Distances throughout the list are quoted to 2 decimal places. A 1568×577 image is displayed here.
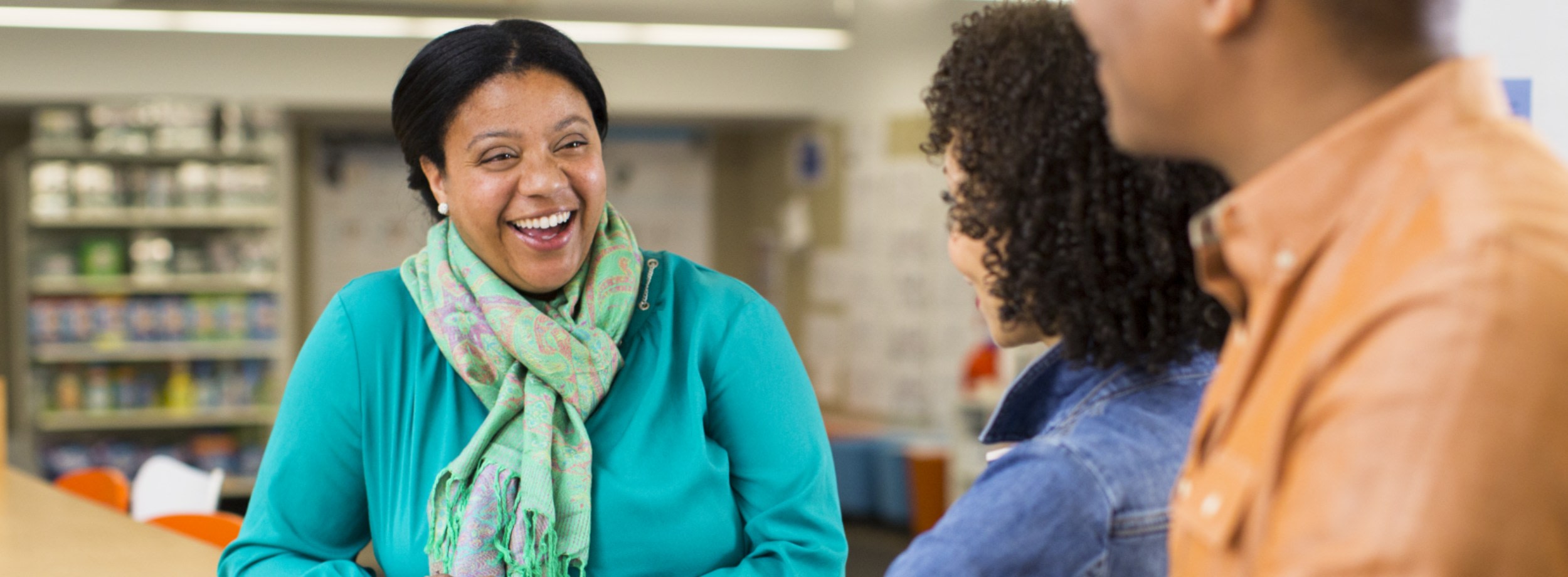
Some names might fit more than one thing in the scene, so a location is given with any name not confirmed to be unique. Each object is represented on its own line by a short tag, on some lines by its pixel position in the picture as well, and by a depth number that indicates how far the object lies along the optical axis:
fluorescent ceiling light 6.84
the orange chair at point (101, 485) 3.10
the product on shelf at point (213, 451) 7.36
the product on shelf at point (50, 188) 6.95
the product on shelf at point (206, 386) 7.34
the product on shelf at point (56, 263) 7.11
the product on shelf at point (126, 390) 7.22
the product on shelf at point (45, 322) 7.05
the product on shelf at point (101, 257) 7.13
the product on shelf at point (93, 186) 7.00
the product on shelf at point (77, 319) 7.08
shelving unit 7.09
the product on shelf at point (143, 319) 7.16
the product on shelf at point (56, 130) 7.03
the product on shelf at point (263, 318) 7.33
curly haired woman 0.93
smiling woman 1.59
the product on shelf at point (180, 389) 7.30
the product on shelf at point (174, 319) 7.20
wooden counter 2.20
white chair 2.82
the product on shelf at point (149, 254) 7.18
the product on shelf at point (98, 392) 7.18
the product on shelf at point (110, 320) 7.12
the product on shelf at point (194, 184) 7.14
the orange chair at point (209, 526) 2.51
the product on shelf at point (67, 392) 7.14
